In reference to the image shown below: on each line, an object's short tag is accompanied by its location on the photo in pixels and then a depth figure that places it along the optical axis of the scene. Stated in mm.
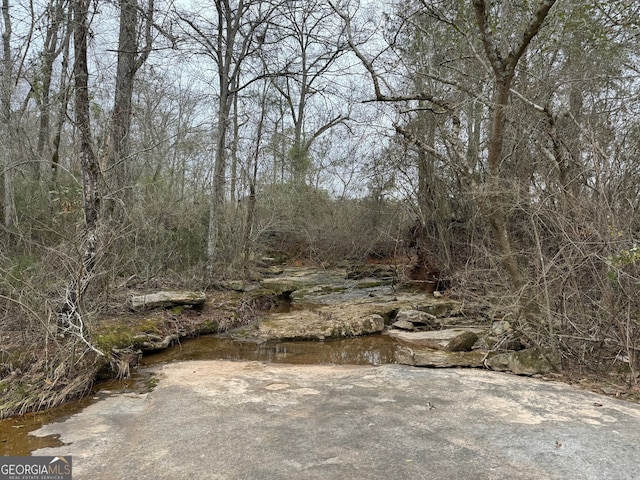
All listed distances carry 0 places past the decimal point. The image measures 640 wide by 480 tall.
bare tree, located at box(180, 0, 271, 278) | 11578
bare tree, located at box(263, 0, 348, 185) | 11617
